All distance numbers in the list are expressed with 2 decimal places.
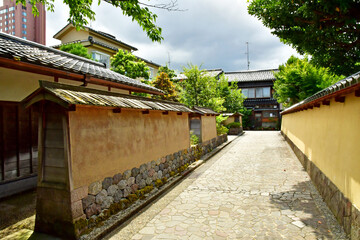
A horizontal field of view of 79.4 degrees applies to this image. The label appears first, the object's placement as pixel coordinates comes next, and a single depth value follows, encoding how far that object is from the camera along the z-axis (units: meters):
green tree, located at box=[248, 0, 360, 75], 5.63
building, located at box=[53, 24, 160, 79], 22.56
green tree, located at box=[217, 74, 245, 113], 31.62
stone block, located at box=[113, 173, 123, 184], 5.33
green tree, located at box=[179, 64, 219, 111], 20.20
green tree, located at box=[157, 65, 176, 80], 26.25
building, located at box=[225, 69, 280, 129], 37.00
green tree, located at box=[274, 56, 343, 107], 17.75
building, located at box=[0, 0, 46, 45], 69.69
